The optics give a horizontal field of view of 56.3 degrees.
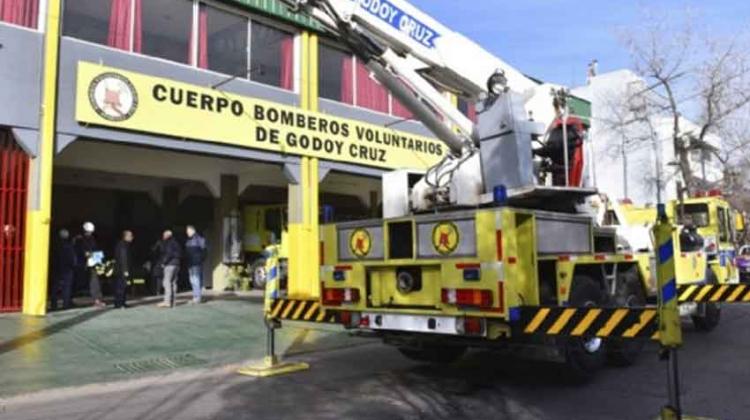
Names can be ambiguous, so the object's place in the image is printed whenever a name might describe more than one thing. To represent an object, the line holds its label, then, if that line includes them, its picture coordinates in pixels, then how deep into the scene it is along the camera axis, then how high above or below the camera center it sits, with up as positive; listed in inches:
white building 1551.4 +309.8
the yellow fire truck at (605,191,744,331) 394.6 +23.2
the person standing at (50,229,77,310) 545.3 +11.7
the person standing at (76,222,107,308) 580.7 +21.4
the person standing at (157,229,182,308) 586.2 +13.7
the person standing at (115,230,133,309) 567.5 +7.3
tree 1328.7 +319.6
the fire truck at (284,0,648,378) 274.5 +20.8
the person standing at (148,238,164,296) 605.6 +13.3
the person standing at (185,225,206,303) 618.8 +19.4
